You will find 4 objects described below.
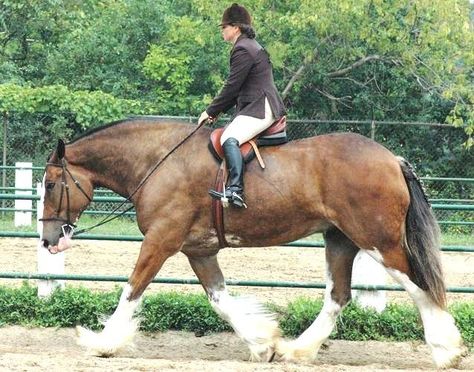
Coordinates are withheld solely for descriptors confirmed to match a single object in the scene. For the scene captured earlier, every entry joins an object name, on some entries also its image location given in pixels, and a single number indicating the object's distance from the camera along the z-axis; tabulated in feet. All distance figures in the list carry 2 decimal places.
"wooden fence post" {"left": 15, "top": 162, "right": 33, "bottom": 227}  110.77
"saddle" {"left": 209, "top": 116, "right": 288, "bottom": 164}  50.82
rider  49.83
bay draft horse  49.38
